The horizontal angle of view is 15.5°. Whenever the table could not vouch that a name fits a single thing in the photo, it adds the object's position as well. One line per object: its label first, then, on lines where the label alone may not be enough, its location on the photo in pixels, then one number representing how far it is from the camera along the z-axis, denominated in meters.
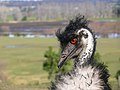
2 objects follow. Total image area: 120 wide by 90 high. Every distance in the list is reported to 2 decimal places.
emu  4.23
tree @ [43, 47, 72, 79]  26.72
